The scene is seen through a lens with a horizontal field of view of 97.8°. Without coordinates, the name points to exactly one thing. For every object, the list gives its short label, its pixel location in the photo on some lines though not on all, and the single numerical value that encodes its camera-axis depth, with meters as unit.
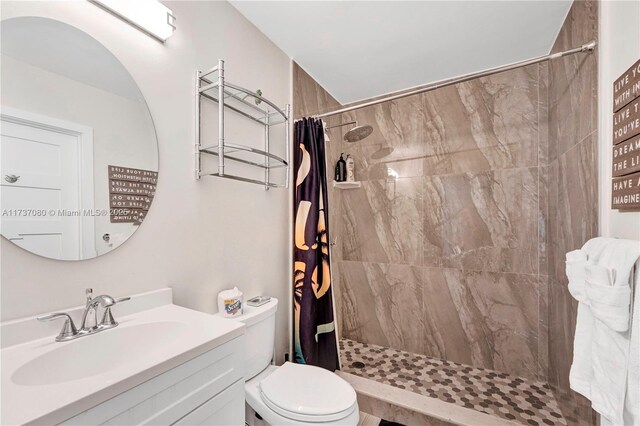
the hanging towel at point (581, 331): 0.98
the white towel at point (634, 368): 0.77
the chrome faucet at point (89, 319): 0.89
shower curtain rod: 1.28
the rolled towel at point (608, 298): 0.82
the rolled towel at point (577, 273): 1.00
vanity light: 1.08
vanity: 0.62
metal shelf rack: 1.34
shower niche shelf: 2.60
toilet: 1.18
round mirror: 0.86
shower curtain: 1.93
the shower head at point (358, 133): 2.10
